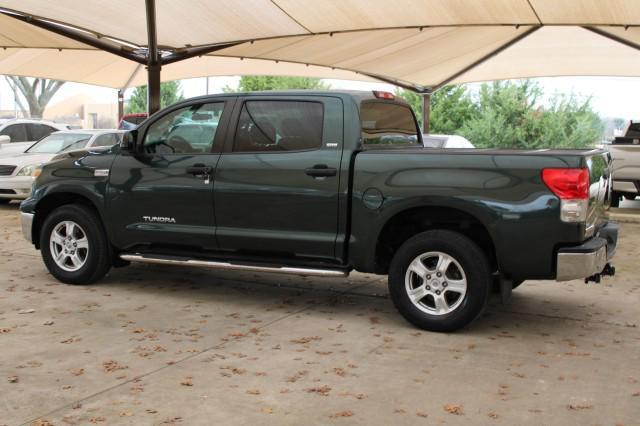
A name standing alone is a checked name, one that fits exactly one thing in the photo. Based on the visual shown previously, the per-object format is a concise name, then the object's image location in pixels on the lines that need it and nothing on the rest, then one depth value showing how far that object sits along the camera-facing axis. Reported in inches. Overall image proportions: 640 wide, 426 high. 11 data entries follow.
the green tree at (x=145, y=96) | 2617.4
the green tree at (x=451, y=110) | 1712.6
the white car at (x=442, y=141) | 584.1
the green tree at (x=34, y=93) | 2406.7
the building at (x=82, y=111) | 4094.5
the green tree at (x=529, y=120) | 1547.7
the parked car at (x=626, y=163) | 607.2
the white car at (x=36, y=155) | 600.7
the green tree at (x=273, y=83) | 2380.7
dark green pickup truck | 238.2
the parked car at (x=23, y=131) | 701.1
